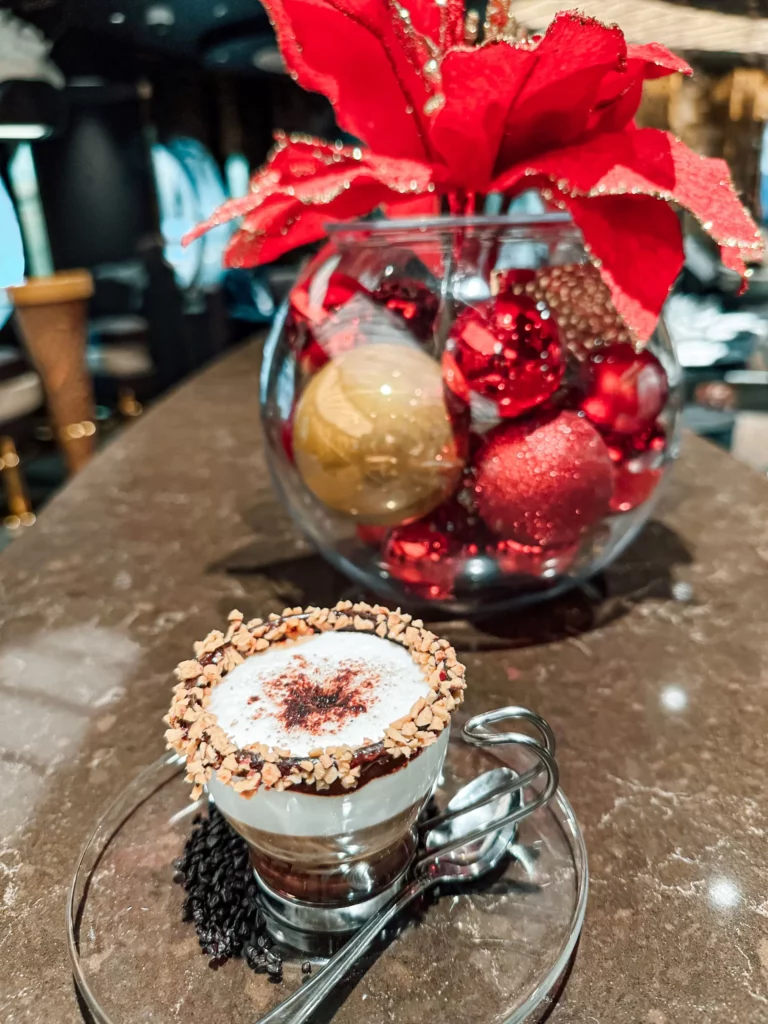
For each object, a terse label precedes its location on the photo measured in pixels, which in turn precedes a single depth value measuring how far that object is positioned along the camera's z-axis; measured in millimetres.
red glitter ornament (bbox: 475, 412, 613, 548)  478
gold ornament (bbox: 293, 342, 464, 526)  478
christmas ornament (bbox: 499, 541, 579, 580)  532
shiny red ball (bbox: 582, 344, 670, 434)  507
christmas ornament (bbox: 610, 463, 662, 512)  540
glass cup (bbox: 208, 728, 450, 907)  305
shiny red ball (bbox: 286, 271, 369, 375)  519
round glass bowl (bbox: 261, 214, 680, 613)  480
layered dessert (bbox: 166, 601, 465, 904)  300
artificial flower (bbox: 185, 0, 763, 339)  434
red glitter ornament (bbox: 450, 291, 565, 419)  472
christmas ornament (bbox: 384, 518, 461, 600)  535
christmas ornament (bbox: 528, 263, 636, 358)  508
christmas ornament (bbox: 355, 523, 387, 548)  552
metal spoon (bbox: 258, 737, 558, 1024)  305
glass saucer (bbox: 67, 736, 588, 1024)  292
